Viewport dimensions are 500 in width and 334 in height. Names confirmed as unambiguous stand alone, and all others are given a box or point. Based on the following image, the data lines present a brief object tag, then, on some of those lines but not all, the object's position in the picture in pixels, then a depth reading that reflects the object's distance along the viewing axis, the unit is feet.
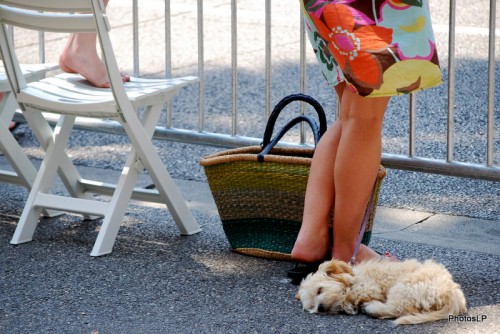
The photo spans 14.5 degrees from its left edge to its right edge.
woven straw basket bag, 24.63
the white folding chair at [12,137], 28.75
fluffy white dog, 21.01
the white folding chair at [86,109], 25.29
